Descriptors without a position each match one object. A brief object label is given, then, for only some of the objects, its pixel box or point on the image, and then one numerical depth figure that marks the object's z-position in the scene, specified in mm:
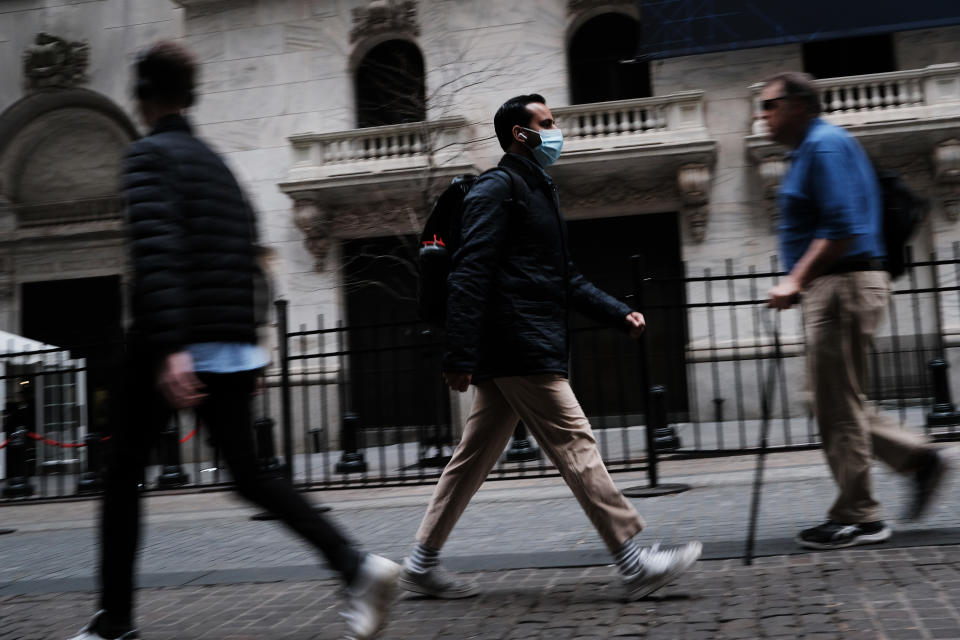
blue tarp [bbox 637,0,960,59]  15539
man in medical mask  3701
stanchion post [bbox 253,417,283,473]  9773
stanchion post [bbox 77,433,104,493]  10781
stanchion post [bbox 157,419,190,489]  10281
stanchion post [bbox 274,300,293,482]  7902
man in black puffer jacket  3094
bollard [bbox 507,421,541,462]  9750
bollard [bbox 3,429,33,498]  10914
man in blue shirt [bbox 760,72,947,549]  4188
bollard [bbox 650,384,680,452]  9617
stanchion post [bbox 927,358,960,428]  9141
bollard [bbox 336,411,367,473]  10248
